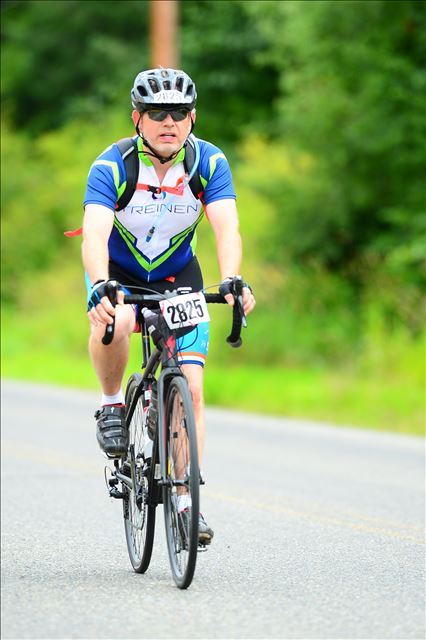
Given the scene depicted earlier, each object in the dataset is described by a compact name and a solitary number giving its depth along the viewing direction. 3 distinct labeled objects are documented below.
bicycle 12.20
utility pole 39.72
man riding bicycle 12.95
